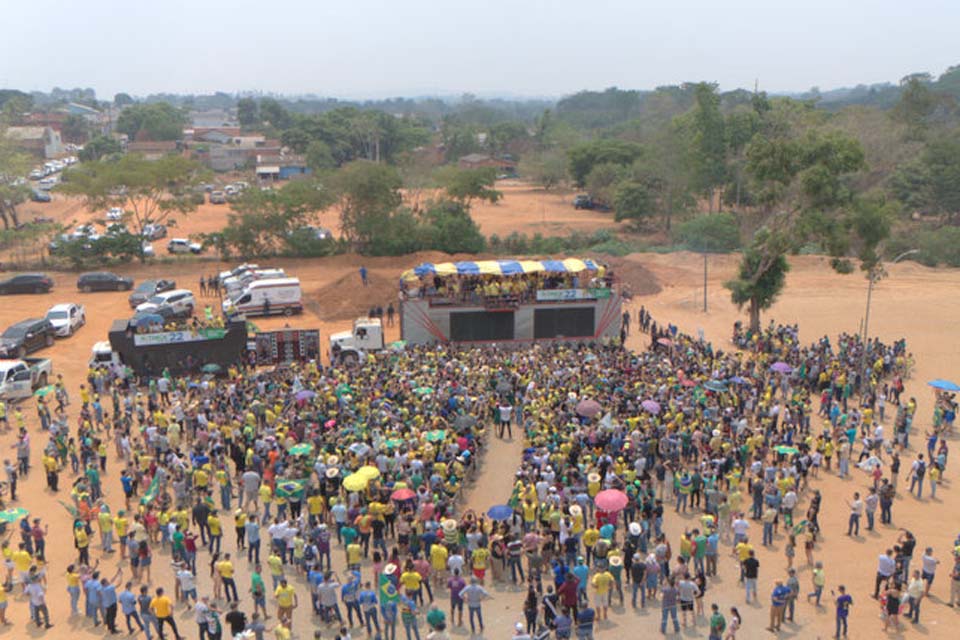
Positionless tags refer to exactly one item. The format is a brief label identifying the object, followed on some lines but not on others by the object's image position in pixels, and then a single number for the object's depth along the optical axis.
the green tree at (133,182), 52.62
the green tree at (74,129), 151.88
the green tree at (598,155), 82.81
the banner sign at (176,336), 30.33
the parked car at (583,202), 82.44
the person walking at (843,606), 15.05
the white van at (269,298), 40.69
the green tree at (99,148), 111.75
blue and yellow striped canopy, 33.91
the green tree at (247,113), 175.00
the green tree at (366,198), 53.31
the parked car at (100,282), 46.09
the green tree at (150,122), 137.62
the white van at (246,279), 43.06
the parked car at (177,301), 39.53
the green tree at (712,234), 55.56
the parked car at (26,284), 45.62
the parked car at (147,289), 41.97
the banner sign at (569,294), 33.97
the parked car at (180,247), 56.25
